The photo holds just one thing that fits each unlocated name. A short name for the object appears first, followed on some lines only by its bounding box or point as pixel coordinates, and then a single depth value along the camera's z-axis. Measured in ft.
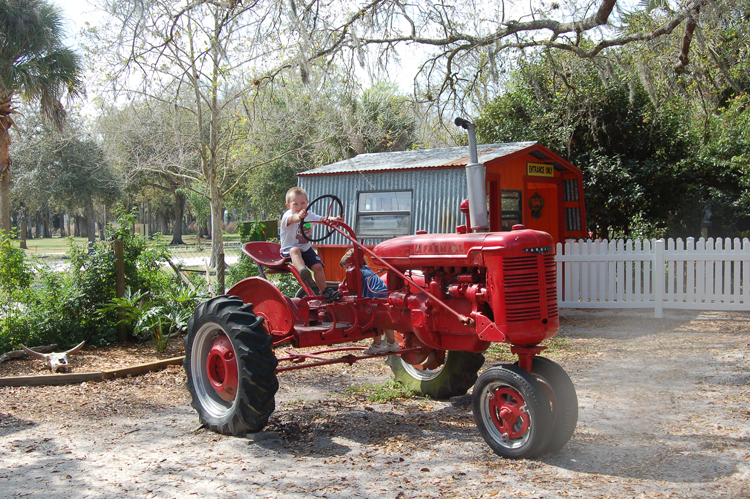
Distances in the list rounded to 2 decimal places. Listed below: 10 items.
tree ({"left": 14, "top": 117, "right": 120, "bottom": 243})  101.76
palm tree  42.57
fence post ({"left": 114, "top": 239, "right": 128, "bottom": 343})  24.45
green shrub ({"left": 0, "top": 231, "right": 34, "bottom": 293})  23.22
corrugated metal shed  32.50
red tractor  12.80
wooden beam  18.95
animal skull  20.14
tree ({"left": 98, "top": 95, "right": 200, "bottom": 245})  40.11
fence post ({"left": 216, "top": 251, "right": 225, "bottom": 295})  28.19
